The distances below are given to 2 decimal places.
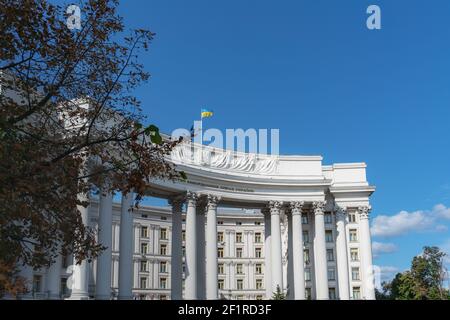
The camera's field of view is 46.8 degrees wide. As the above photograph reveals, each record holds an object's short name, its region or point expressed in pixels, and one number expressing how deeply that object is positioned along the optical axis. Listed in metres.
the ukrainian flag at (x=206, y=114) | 65.50
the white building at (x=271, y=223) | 56.18
